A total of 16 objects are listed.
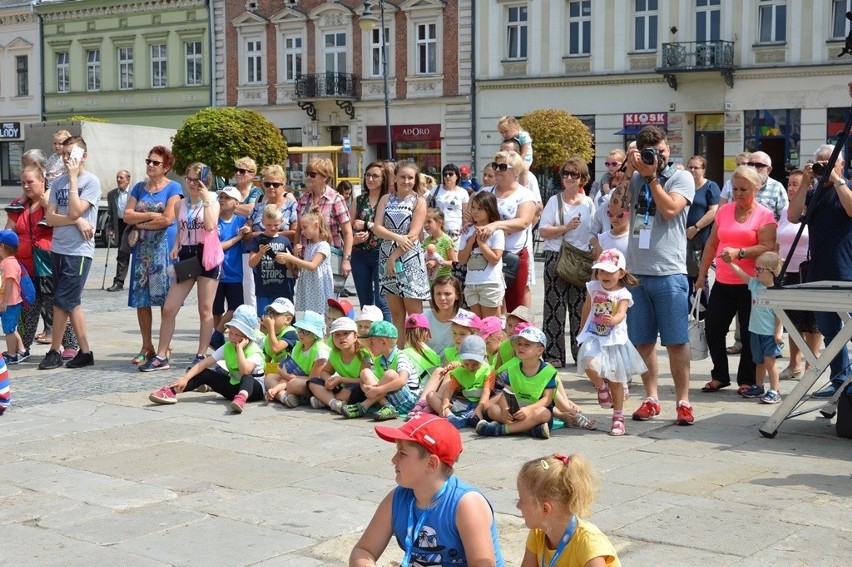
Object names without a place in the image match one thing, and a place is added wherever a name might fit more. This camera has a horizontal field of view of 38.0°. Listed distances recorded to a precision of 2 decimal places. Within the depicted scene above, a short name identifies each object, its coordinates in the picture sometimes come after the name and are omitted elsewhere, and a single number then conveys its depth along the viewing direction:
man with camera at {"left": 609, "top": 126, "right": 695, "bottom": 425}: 8.10
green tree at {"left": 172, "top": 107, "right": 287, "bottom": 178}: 36.72
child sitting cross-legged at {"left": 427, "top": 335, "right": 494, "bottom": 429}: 8.27
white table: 7.36
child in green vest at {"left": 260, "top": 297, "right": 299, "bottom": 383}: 9.66
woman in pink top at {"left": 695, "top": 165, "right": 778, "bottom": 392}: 9.26
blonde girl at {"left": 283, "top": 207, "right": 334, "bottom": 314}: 10.73
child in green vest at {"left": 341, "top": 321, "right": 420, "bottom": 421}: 8.62
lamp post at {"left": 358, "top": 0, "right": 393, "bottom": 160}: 36.62
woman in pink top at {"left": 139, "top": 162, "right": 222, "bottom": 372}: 10.63
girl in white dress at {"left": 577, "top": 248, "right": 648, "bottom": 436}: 8.16
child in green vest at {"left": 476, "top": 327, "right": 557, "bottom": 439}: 7.88
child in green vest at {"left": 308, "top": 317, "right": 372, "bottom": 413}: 8.83
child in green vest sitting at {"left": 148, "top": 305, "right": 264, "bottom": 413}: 9.35
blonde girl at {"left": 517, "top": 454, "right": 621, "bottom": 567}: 3.88
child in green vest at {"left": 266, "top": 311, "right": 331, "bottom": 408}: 9.16
